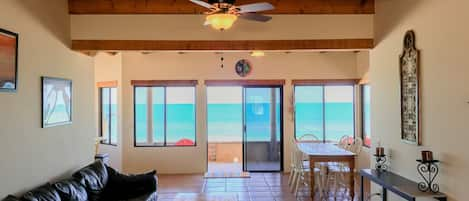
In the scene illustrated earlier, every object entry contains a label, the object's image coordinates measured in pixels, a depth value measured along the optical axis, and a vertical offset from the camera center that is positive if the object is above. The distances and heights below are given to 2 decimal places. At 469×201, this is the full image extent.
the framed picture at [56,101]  4.16 +0.07
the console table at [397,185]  3.41 -0.80
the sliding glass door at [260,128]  8.45 -0.49
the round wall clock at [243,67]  8.27 +0.85
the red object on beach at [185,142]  8.34 -0.79
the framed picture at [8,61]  3.30 +0.42
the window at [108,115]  8.52 -0.19
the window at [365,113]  8.00 -0.16
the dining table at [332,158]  5.79 -0.80
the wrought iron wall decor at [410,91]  3.88 +0.15
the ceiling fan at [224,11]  3.67 +0.94
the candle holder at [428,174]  3.52 -0.67
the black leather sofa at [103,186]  3.89 -0.95
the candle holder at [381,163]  4.62 -0.71
